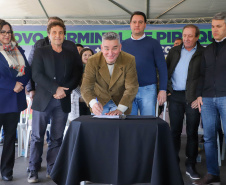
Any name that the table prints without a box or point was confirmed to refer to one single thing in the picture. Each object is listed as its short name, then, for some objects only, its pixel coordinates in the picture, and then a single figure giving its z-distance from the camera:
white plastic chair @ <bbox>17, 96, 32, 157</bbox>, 4.08
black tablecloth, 1.71
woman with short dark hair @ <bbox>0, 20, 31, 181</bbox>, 2.83
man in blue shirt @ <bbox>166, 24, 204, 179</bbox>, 3.00
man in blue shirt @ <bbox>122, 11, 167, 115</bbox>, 2.80
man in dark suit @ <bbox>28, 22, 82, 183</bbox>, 2.79
